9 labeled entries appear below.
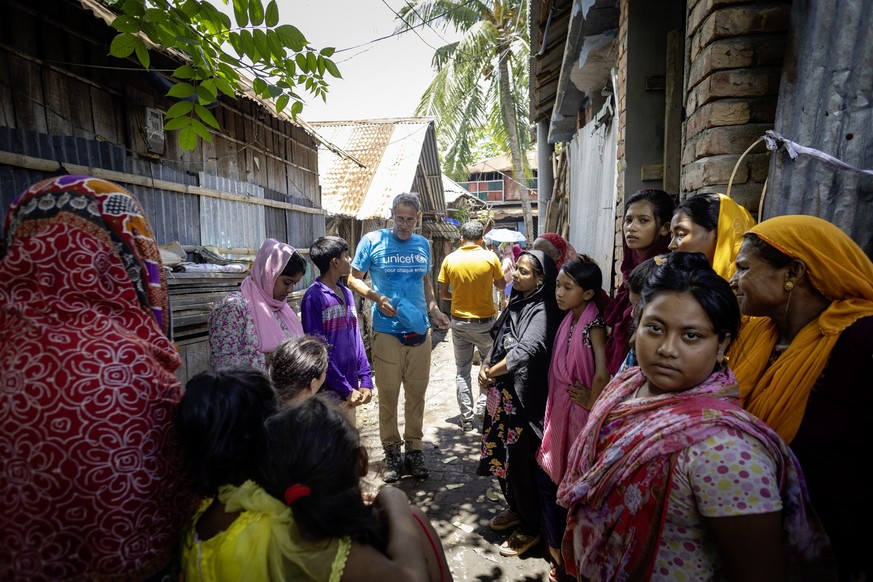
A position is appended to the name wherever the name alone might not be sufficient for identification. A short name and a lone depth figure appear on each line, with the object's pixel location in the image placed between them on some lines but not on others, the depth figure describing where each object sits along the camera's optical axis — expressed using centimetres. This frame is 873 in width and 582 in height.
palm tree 1316
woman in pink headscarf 258
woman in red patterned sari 105
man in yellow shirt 494
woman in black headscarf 277
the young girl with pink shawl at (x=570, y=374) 242
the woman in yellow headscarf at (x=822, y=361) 122
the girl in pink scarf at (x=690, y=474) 107
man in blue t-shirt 378
